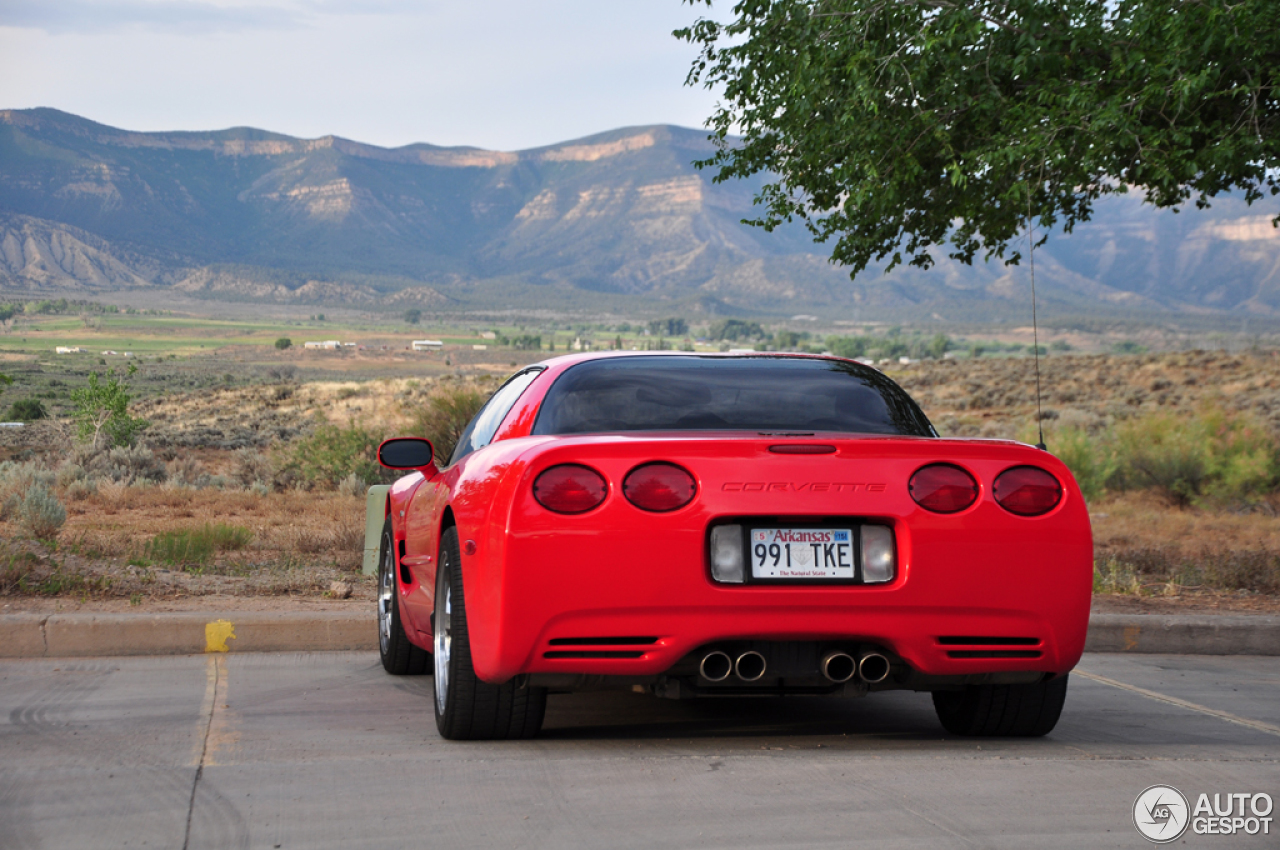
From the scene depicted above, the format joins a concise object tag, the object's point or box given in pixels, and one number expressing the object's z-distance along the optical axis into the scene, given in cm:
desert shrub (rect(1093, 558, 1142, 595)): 992
